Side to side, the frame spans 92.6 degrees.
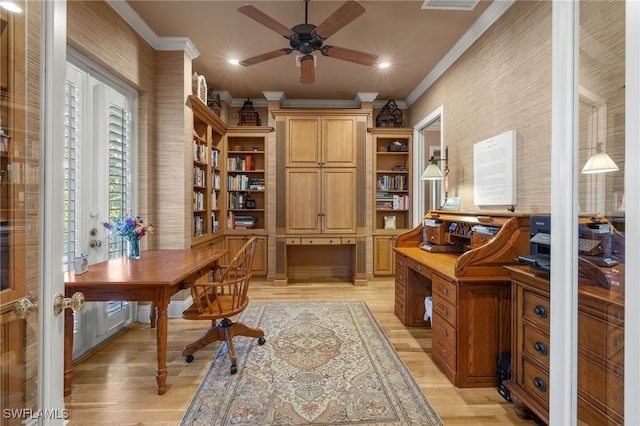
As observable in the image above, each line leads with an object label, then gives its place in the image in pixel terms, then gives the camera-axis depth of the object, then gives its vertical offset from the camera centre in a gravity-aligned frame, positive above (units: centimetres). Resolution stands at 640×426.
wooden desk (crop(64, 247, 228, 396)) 193 -51
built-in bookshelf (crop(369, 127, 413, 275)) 498 +35
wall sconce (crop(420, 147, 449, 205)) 356 +45
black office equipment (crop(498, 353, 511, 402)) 197 -106
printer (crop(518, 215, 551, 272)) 166 -19
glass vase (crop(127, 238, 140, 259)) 264 -35
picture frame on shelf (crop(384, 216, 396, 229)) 511 -20
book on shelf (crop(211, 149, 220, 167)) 444 +78
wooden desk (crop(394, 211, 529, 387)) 209 -66
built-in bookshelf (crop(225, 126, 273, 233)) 491 +52
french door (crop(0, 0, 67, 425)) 79 +2
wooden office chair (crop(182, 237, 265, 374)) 226 -76
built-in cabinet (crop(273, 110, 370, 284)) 469 +47
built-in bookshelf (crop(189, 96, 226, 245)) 377 +50
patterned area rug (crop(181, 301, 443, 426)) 181 -121
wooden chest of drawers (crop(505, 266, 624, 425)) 87 -45
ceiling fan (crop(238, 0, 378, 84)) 218 +140
